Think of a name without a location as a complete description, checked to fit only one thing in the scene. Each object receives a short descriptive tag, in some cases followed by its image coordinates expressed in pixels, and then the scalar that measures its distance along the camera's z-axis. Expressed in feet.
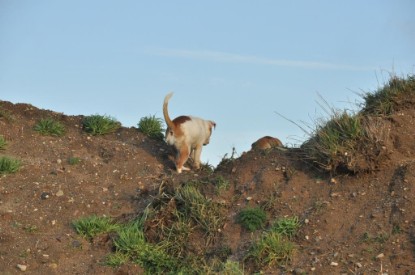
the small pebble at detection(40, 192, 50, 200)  34.50
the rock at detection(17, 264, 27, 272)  28.89
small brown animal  43.08
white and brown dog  39.45
